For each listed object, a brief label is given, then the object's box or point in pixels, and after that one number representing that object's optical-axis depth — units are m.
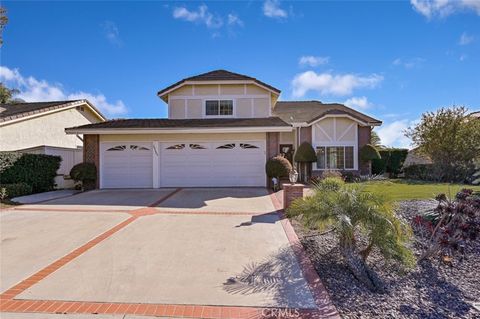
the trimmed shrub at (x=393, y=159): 22.23
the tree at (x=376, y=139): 36.81
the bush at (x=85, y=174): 14.56
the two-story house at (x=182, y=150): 14.89
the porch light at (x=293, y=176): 9.63
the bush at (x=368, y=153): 19.69
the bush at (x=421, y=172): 20.26
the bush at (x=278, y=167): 13.98
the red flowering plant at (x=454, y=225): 5.30
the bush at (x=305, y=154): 19.30
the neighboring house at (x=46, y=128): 15.90
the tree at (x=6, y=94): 30.23
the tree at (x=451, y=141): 18.67
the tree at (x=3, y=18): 13.67
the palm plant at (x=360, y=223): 4.95
